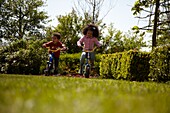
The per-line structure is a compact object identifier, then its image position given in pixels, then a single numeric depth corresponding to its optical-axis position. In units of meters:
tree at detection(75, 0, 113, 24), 29.21
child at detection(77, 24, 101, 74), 11.65
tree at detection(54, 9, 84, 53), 41.97
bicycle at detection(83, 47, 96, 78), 11.51
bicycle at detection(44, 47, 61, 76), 12.75
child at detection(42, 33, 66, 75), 12.83
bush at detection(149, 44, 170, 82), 10.63
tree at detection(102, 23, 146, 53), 40.64
